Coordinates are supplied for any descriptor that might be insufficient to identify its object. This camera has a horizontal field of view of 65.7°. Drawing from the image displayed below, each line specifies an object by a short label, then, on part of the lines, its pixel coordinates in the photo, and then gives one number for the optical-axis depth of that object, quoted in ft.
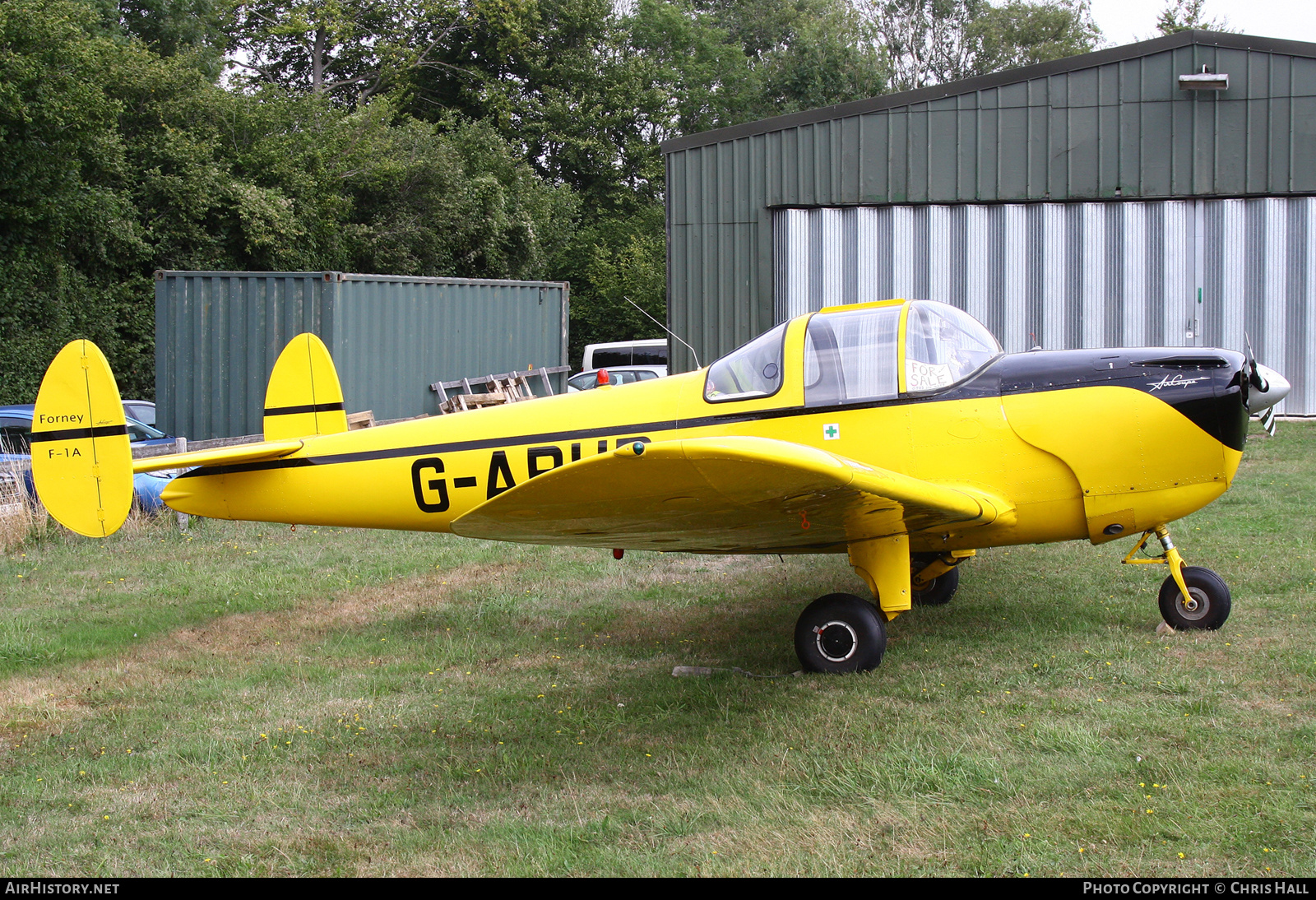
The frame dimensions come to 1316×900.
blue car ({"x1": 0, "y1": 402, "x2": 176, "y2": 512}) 35.01
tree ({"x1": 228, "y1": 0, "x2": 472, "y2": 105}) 102.47
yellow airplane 18.15
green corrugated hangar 51.37
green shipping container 50.96
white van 81.05
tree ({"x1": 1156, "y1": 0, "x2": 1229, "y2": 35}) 151.33
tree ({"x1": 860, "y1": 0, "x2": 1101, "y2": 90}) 158.61
